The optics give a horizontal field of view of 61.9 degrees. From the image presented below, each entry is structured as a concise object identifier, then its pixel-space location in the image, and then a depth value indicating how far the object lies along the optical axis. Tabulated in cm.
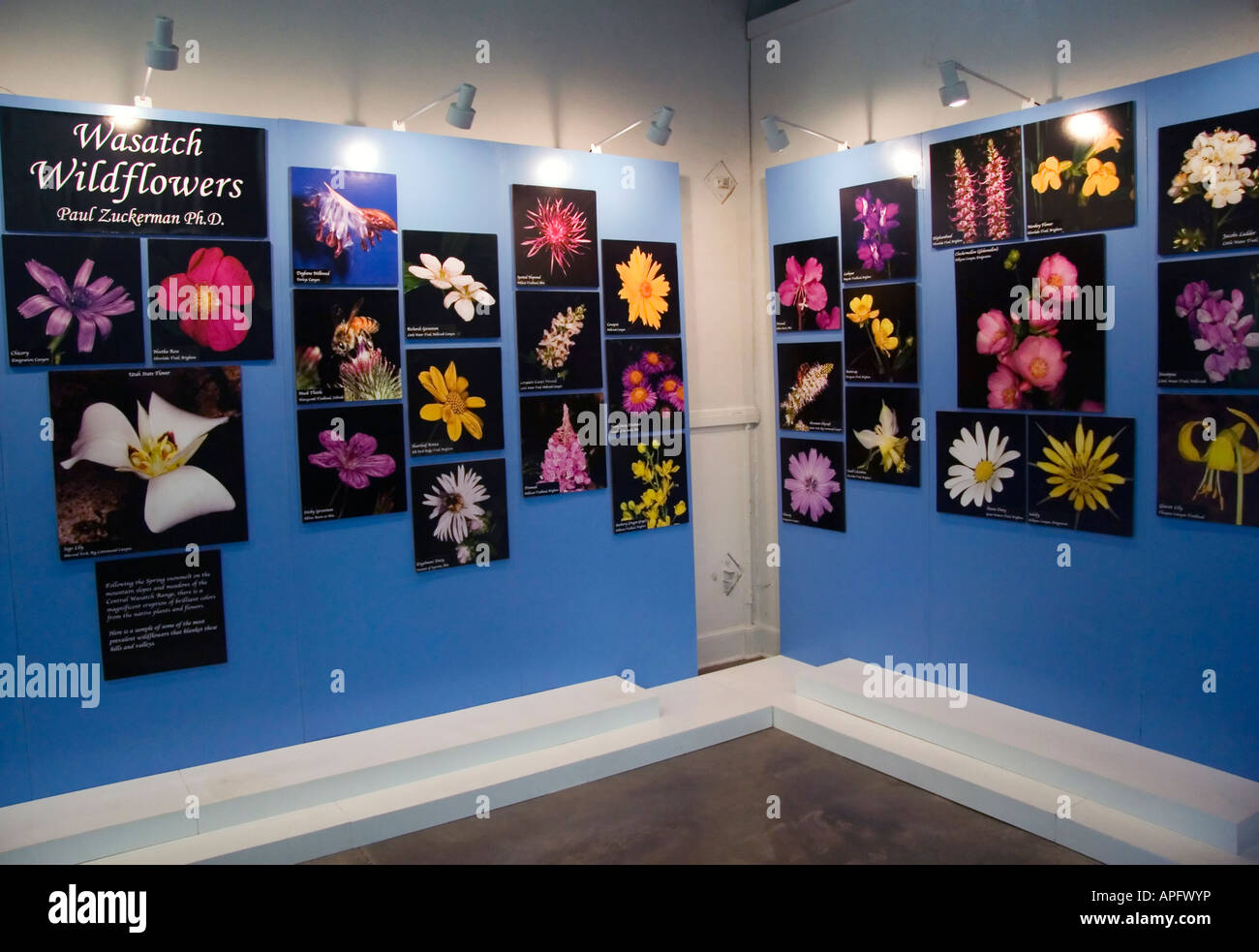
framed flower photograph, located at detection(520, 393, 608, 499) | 599
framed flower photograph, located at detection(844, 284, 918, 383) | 605
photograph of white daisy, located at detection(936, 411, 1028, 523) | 555
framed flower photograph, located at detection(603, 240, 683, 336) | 627
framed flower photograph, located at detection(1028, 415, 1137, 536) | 507
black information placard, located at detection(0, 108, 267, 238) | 458
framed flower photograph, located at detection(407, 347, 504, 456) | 560
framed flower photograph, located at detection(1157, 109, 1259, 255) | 455
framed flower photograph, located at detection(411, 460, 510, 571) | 565
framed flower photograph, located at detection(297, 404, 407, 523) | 530
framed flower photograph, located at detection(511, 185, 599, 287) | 592
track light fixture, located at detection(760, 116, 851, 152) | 615
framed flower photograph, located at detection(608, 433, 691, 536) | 636
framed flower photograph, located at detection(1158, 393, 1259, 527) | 461
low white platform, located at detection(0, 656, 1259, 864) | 444
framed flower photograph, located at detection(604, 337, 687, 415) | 632
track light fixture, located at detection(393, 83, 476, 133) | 543
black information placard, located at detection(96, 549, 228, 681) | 484
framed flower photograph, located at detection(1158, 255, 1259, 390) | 458
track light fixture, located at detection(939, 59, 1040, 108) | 520
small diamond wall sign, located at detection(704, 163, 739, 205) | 718
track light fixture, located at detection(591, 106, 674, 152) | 607
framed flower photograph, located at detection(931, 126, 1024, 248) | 544
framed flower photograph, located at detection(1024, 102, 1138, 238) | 496
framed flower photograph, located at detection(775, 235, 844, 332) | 649
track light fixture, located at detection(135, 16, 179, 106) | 446
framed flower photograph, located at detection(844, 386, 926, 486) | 611
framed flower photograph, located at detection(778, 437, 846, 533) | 662
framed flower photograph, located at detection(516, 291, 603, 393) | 595
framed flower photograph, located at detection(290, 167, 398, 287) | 523
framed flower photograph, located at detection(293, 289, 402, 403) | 526
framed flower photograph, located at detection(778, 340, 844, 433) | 654
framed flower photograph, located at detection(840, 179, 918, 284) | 600
